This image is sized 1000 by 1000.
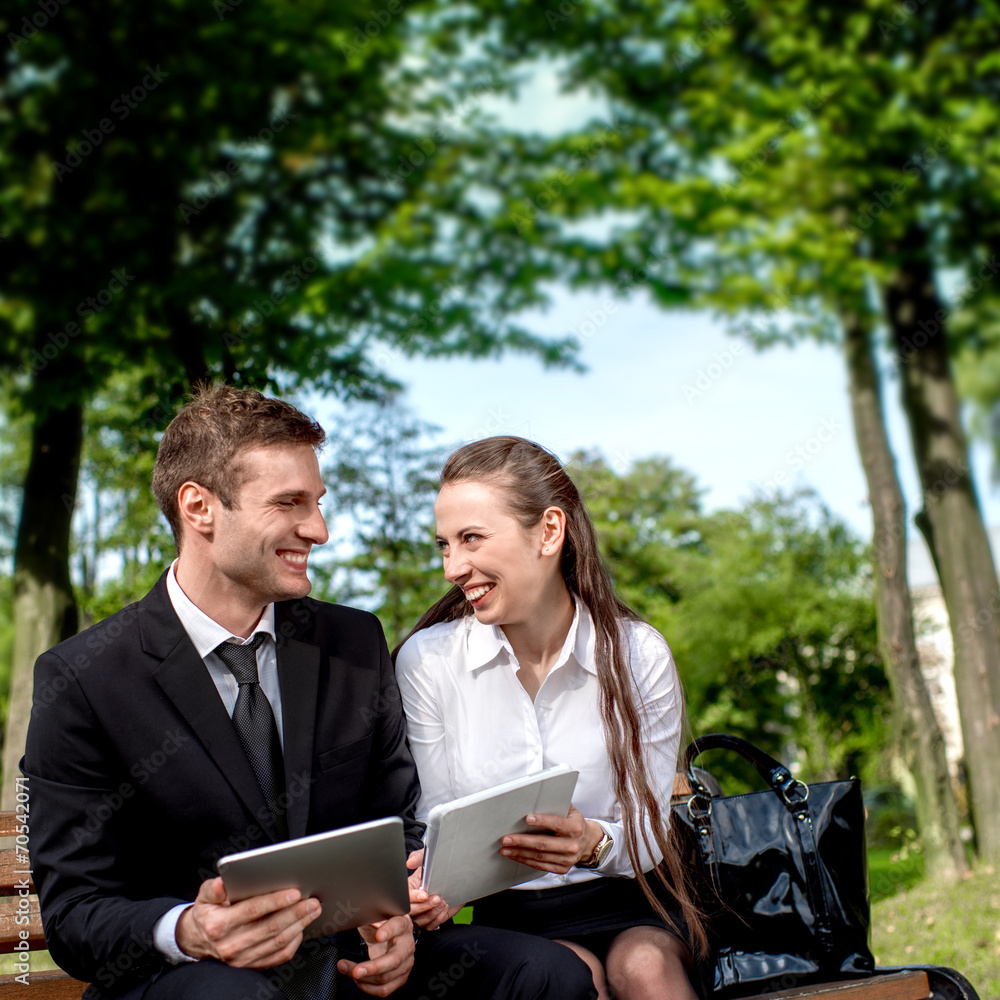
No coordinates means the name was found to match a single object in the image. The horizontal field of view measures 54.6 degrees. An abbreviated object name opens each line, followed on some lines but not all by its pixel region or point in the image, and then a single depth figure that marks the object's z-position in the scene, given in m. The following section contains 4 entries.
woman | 2.52
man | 1.94
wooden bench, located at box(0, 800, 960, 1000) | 2.36
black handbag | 2.46
